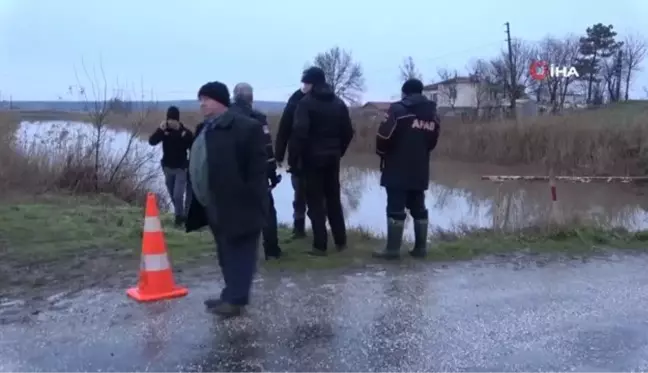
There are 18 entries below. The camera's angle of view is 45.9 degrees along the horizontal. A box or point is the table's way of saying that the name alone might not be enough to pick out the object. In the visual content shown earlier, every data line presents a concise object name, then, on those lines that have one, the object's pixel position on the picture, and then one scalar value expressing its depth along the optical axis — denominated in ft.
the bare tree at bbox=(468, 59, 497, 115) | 234.38
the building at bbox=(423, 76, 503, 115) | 233.96
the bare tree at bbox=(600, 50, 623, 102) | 240.12
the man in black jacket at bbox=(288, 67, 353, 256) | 24.82
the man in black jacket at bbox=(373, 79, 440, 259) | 25.12
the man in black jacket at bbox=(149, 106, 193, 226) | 34.73
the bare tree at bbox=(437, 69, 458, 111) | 273.54
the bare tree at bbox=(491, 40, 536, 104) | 226.11
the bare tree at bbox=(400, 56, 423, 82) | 251.80
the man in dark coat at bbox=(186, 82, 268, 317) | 18.33
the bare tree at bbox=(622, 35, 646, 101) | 240.94
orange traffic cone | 20.53
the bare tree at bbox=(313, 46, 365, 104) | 270.46
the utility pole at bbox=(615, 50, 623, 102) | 239.91
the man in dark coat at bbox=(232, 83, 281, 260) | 23.25
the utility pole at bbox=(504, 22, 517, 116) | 200.54
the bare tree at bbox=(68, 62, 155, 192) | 50.62
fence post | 33.32
